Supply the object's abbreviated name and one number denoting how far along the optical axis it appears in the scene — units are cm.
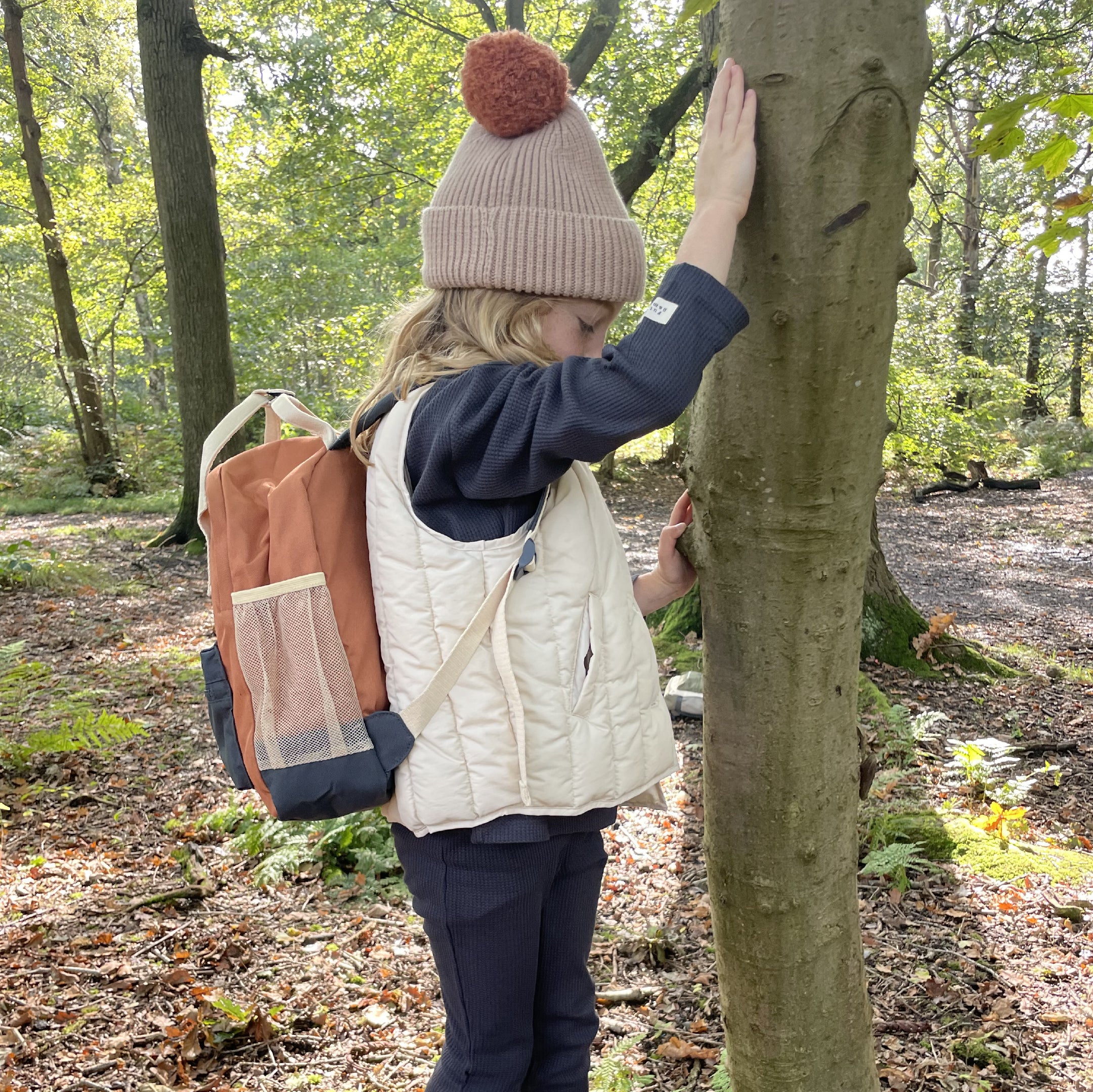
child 128
